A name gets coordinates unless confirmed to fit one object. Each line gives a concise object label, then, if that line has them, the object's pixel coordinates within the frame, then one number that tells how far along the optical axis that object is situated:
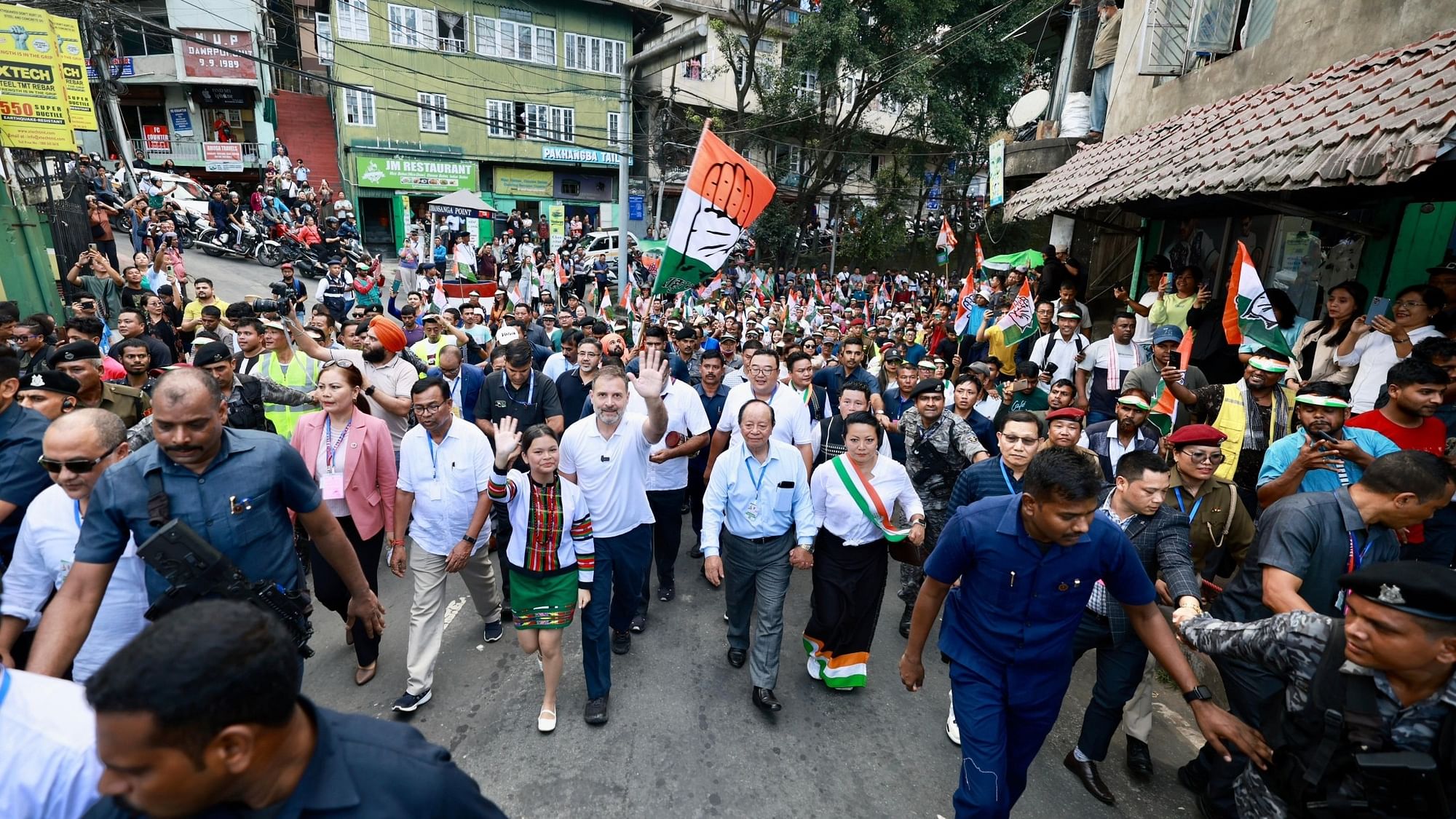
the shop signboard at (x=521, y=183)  30.22
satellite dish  13.27
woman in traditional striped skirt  3.93
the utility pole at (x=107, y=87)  20.92
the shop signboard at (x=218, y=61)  27.73
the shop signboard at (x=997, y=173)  11.18
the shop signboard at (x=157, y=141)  28.48
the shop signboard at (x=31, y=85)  9.98
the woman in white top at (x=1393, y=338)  4.77
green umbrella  13.84
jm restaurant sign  27.38
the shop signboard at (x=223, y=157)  28.77
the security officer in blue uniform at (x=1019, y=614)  2.87
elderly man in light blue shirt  4.33
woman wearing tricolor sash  4.33
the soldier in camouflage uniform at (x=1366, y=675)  1.97
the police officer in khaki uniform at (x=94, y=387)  4.52
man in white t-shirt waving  4.47
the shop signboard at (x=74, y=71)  10.71
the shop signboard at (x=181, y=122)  28.89
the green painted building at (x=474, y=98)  26.62
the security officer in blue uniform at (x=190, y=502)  2.59
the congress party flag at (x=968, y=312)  10.32
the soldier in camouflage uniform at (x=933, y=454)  5.21
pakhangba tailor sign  30.36
